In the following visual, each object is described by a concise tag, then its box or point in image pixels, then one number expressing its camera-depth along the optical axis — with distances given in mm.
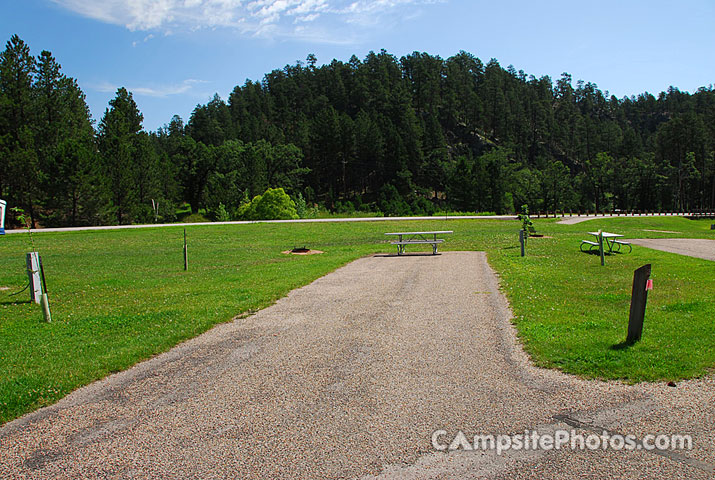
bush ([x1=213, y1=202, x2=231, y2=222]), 52038
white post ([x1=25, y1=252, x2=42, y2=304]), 9638
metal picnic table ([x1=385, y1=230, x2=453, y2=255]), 18938
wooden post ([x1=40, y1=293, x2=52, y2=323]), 8461
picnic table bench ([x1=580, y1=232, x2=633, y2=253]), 17211
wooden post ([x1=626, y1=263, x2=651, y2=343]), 6004
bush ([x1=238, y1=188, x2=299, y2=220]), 47781
